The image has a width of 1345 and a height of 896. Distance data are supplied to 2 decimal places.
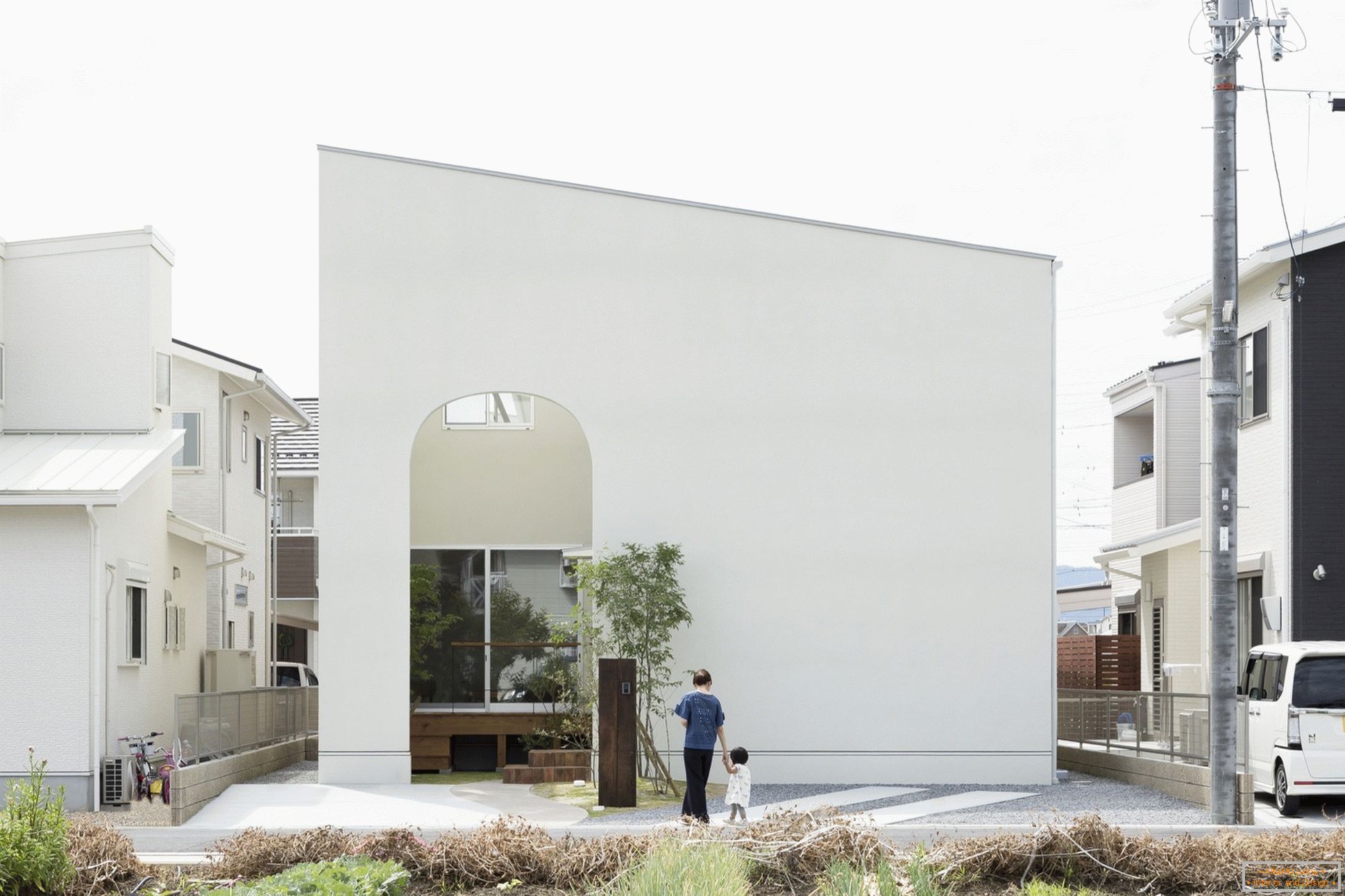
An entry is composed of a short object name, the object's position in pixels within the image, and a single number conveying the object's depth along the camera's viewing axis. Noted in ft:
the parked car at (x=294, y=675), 121.90
